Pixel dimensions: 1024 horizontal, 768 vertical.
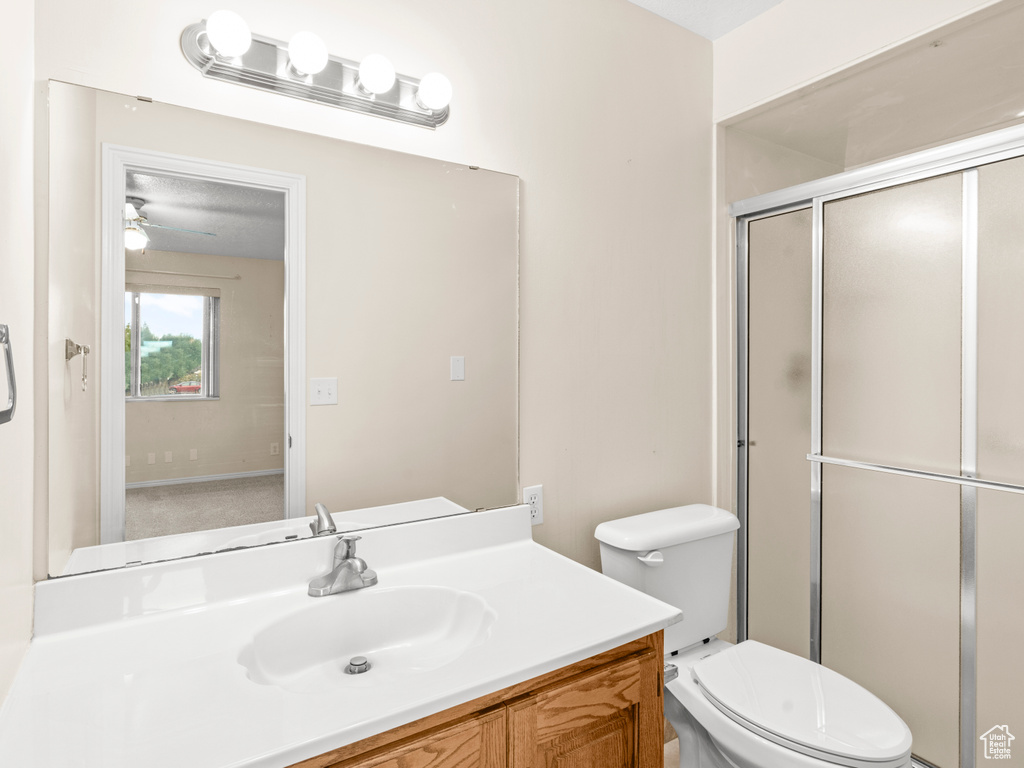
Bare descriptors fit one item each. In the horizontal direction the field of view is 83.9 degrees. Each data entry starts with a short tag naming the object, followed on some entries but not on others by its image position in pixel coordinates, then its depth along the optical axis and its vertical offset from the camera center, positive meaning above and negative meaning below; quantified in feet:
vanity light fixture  3.78 +2.22
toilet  4.07 -2.51
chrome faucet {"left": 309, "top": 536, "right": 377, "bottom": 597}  3.90 -1.36
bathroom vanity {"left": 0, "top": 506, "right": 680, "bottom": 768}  2.46 -1.50
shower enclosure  5.07 -0.55
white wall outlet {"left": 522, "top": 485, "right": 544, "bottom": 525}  5.32 -1.14
